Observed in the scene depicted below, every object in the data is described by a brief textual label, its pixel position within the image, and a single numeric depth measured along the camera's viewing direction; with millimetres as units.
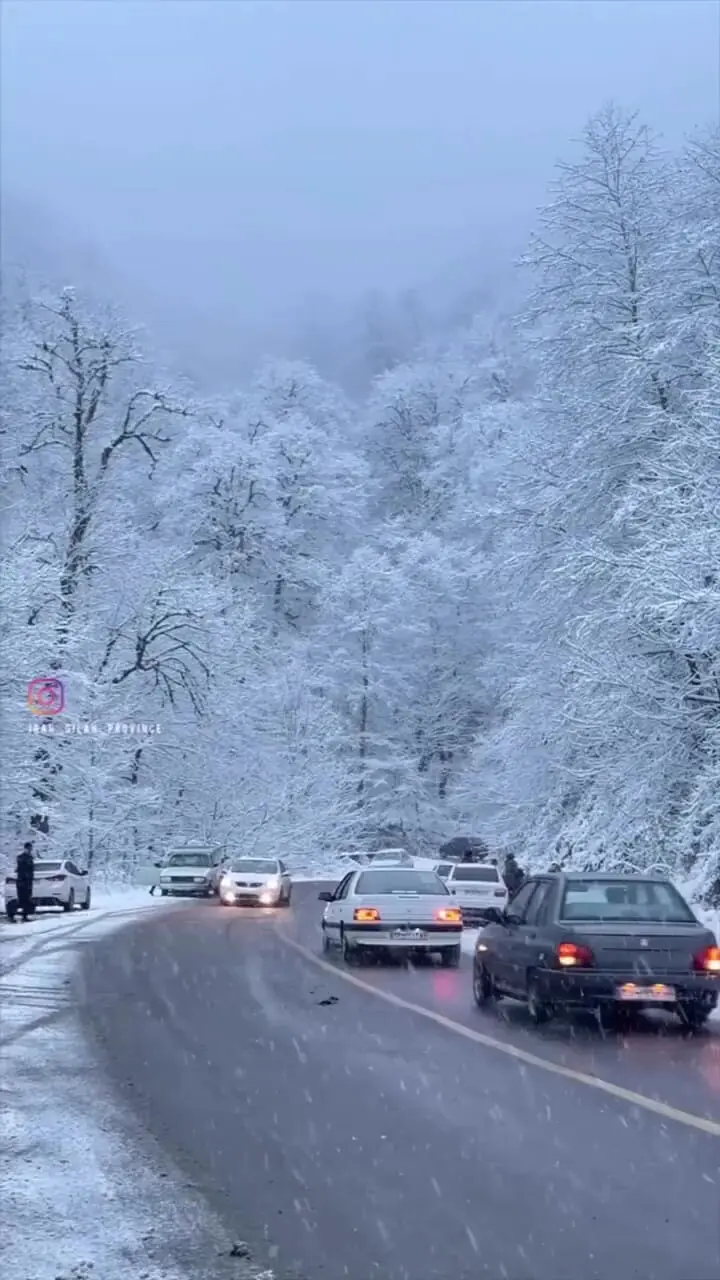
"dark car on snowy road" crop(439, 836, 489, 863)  55438
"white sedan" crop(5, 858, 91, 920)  33906
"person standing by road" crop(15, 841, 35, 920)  30016
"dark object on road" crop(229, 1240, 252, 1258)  6387
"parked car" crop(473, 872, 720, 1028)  13445
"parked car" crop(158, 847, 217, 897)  45688
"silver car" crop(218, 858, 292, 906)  41594
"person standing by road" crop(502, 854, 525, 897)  33750
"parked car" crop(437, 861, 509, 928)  35500
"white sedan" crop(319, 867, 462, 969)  21719
